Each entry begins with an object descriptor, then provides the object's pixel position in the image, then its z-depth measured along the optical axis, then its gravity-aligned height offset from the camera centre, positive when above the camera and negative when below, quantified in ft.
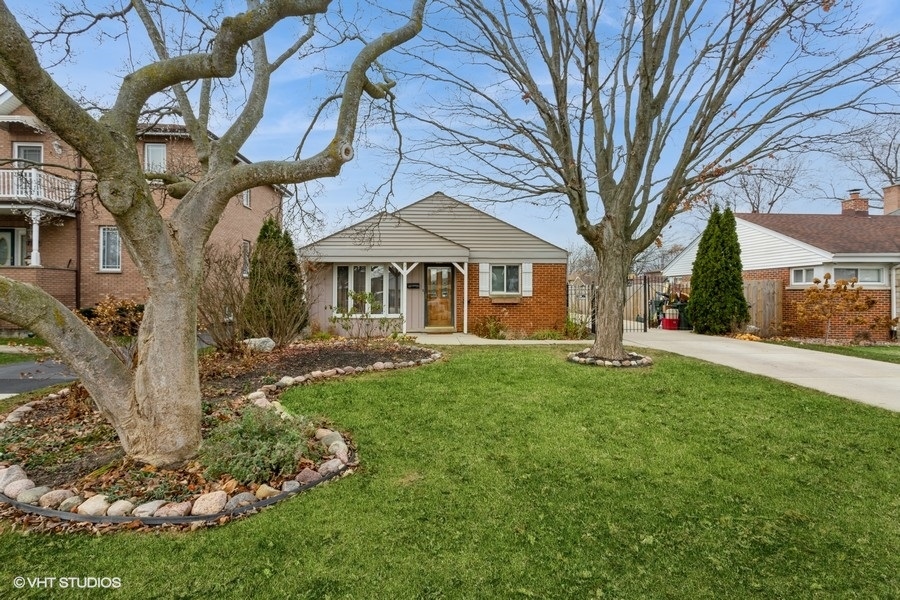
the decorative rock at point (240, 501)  9.87 -4.55
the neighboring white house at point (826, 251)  45.73 +5.43
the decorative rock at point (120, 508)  9.43 -4.45
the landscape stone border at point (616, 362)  26.32 -3.73
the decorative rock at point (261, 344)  28.02 -2.77
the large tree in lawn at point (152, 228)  9.84 +1.93
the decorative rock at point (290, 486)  10.66 -4.49
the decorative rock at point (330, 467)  11.55 -4.42
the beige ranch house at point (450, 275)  43.09 +2.66
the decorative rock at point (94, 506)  9.44 -4.42
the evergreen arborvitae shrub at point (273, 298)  29.12 +0.25
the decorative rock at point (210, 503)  9.59 -4.46
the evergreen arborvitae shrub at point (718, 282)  45.57 +1.85
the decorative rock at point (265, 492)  10.38 -4.51
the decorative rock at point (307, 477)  11.14 -4.47
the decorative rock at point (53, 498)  9.73 -4.35
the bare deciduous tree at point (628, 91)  24.91 +12.65
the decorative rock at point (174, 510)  9.46 -4.49
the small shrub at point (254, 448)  11.05 -3.85
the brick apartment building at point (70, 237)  47.24 +7.38
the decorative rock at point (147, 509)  9.44 -4.47
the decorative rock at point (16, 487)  10.15 -4.31
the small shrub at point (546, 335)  42.27 -3.34
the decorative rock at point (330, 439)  13.34 -4.22
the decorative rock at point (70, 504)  9.59 -4.41
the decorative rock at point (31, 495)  9.87 -4.34
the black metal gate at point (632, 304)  47.11 -0.54
